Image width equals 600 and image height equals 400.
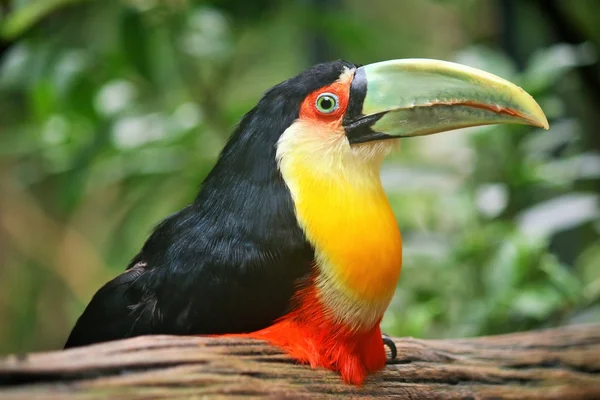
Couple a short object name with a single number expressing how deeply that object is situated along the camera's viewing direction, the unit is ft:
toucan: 9.60
